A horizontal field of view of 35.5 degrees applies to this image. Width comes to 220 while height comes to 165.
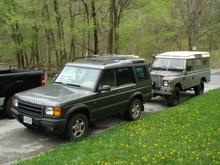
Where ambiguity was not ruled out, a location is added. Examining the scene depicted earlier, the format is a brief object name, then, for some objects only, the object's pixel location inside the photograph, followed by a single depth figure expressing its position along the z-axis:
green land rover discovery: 7.79
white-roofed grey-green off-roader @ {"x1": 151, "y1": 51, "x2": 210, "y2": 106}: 12.74
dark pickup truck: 10.33
